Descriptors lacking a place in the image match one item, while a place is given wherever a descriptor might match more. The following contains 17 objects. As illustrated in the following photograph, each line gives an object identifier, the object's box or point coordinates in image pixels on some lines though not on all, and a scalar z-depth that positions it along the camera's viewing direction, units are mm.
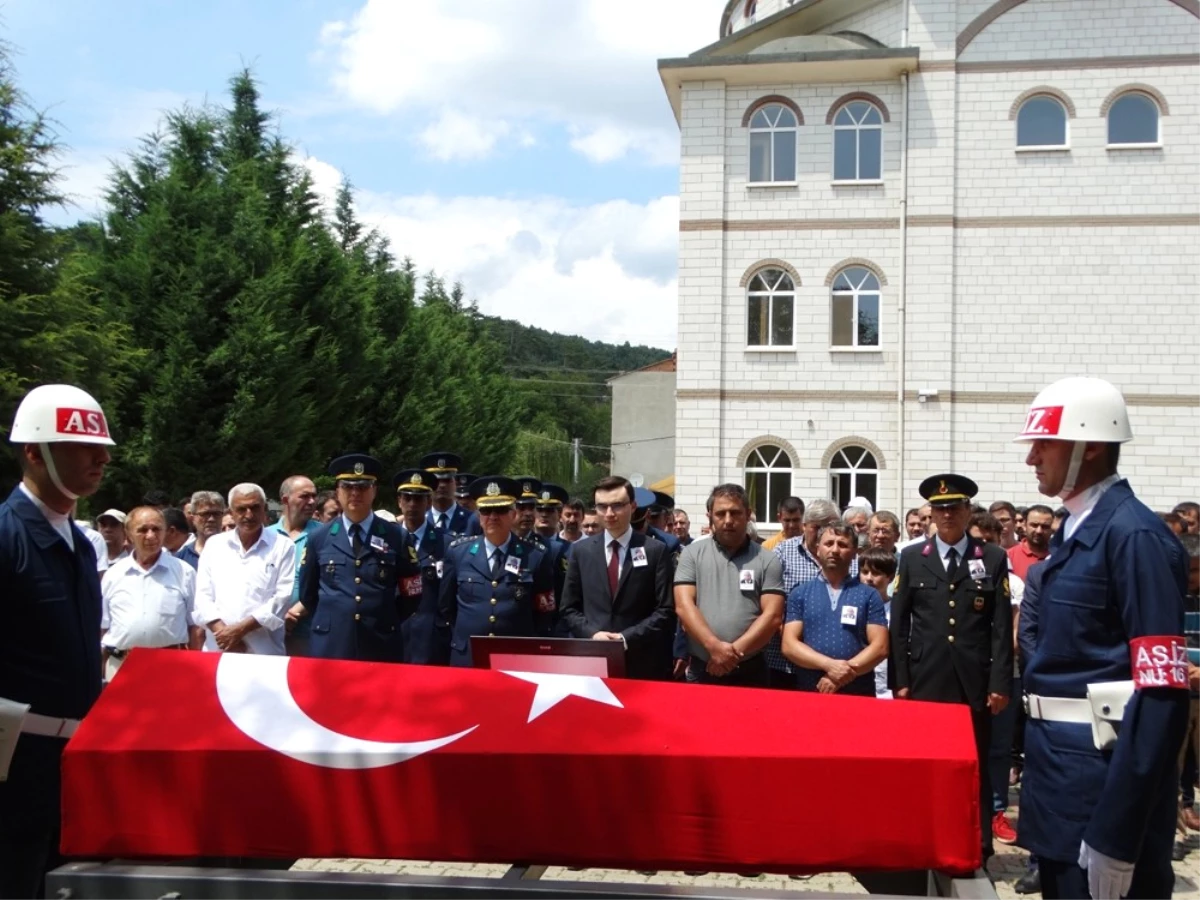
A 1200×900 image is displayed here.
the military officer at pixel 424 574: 8109
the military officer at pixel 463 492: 10609
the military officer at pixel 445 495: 9797
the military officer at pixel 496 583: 7141
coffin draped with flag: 3033
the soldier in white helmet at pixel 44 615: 3434
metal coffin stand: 2783
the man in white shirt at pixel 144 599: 6641
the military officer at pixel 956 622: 6180
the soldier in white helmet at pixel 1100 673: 2902
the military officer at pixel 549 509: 9977
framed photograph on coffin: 3986
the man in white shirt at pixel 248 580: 6852
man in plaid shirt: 6660
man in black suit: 6535
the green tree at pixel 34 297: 15318
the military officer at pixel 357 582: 6934
